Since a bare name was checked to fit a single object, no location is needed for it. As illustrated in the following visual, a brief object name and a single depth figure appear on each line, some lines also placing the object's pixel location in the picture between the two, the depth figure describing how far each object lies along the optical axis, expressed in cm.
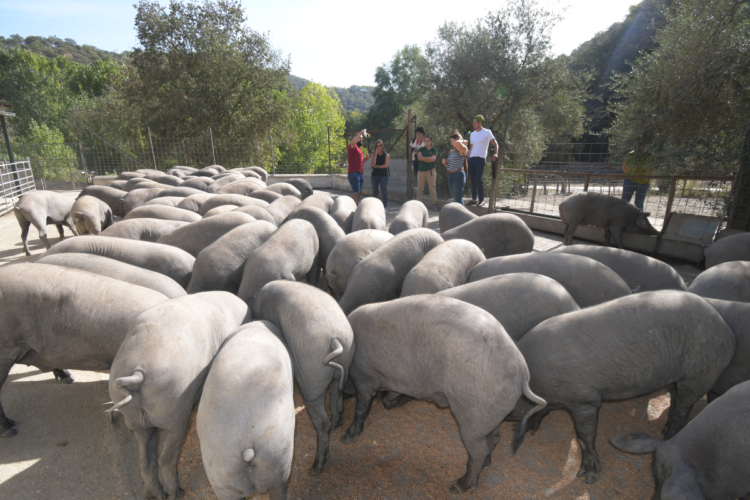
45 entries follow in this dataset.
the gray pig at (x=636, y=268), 425
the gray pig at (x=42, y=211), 761
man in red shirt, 1130
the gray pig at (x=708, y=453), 228
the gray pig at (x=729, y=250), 538
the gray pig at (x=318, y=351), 286
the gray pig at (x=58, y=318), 299
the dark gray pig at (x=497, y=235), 577
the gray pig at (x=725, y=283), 388
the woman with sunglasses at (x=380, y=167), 1082
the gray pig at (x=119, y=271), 376
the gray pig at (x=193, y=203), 784
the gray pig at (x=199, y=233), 554
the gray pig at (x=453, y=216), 704
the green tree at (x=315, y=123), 4584
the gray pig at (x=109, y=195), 932
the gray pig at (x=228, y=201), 760
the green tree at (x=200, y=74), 2180
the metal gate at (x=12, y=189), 1216
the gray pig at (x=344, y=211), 666
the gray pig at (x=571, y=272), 376
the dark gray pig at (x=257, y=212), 648
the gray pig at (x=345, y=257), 467
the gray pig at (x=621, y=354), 283
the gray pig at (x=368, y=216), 607
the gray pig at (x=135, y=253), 455
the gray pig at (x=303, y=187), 1168
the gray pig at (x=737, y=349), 302
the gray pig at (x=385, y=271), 414
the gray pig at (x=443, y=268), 384
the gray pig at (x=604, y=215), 795
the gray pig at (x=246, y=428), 208
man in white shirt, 945
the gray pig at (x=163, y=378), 238
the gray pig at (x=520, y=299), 330
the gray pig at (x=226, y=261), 444
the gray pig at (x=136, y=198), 882
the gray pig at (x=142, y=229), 566
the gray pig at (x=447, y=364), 247
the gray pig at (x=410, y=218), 623
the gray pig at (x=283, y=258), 418
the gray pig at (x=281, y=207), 709
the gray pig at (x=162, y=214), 685
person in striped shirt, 995
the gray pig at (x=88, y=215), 739
